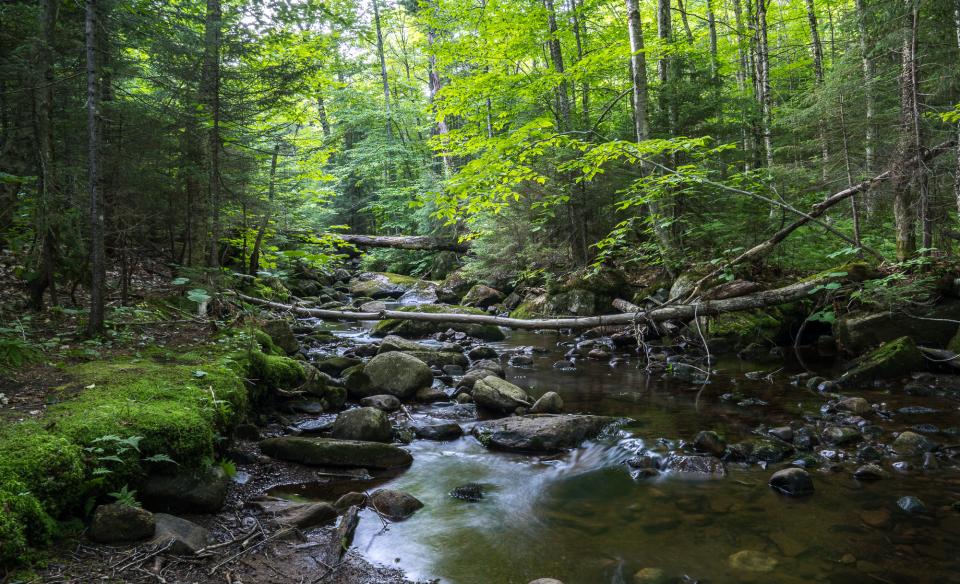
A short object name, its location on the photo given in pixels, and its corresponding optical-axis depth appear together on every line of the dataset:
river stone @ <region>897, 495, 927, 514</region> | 4.53
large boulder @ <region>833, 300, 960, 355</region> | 8.34
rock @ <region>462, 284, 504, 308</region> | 16.84
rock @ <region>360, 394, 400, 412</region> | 7.62
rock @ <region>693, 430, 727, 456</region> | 5.94
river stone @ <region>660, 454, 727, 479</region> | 5.52
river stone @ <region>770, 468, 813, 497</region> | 4.96
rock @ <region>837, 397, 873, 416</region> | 6.90
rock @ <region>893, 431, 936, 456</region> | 5.62
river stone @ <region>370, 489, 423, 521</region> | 4.69
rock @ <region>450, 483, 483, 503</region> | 5.21
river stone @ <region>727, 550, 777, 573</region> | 3.90
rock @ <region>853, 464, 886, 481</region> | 5.15
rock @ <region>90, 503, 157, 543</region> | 3.19
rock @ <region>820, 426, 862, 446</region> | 5.97
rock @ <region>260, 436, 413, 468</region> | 5.56
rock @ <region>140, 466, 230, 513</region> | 3.79
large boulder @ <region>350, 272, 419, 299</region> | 20.19
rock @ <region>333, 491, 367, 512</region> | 4.67
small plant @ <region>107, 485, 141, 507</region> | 3.35
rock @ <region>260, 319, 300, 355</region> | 8.99
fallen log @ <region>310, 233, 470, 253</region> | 22.03
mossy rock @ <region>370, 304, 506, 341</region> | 13.25
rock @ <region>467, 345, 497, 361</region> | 11.34
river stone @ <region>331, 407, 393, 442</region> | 6.20
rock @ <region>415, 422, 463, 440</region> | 6.75
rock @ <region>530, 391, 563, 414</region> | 7.47
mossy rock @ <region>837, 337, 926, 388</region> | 8.06
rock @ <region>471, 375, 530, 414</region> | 7.71
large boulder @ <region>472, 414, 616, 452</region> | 6.39
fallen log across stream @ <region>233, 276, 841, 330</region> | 8.42
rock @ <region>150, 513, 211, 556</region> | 3.27
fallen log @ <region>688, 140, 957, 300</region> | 7.66
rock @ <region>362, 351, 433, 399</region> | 8.22
